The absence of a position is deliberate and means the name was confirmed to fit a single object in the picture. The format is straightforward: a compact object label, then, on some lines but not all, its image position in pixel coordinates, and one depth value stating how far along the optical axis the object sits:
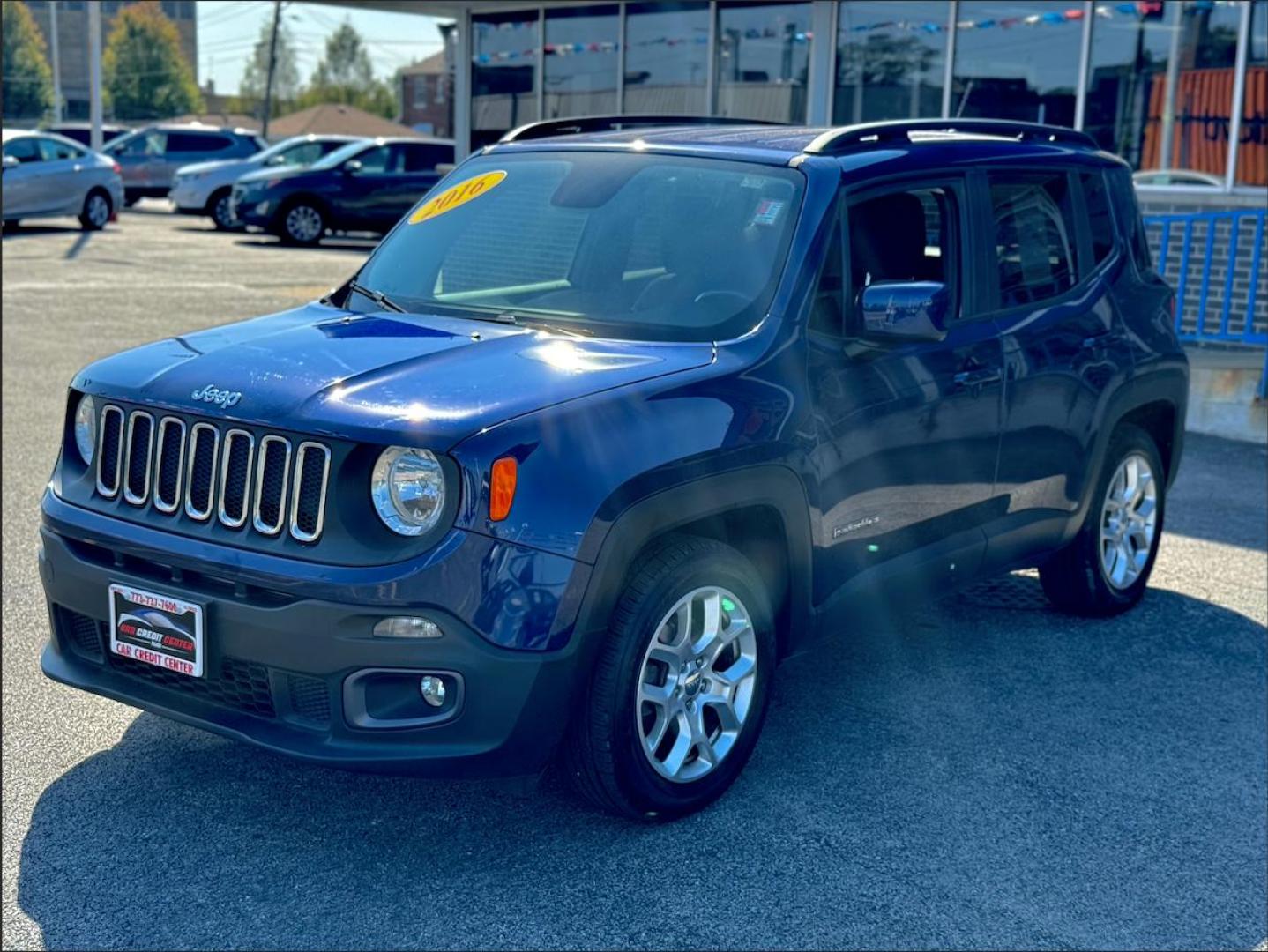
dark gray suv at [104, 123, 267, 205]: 32.97
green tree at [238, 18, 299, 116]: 122.19
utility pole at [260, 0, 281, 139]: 71.60
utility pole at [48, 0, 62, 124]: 74.08
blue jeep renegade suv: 3.61
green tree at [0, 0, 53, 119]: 88.56
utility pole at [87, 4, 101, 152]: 33.53
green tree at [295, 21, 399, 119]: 118.94
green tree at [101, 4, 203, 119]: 101.81
